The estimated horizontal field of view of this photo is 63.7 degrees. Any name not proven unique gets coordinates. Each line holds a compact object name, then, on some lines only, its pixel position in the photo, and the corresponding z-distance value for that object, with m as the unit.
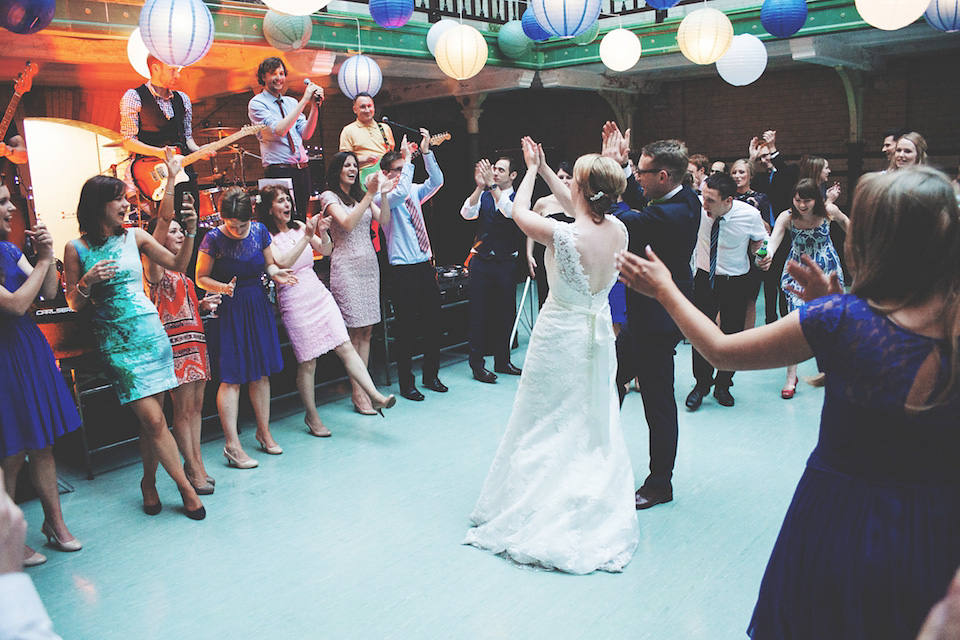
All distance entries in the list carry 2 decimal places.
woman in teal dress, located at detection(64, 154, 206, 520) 3.26
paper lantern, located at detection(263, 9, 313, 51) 6.39
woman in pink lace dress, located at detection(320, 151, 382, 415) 4.87
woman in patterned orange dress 3.69
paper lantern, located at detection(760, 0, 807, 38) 6.04
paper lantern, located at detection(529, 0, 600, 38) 5.49
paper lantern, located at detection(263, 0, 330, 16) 4.64
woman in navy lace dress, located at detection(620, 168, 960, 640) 1.38
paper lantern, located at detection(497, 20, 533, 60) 8.28
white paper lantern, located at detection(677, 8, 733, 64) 5.74
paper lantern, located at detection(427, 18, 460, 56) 7.05
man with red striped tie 5.28
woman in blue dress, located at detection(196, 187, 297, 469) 4.09
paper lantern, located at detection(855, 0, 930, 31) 4.80
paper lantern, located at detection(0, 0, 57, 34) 4.22
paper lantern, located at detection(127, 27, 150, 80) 5.70
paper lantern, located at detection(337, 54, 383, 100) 6.04
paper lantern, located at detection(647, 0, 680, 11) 6.06
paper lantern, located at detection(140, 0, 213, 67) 4.26
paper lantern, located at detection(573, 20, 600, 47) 7.98
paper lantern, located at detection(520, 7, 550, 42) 7.18
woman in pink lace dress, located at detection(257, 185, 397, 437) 4.49
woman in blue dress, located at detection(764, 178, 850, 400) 4.80
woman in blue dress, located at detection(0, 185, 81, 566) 2.95
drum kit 5.87
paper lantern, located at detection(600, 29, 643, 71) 6.86
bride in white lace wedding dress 3.00
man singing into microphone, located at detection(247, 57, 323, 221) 5.22
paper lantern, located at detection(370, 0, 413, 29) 5.94
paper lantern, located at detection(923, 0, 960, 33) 5.04
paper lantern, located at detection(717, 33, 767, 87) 6.46
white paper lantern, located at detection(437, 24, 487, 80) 6.09
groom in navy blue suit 3.31
